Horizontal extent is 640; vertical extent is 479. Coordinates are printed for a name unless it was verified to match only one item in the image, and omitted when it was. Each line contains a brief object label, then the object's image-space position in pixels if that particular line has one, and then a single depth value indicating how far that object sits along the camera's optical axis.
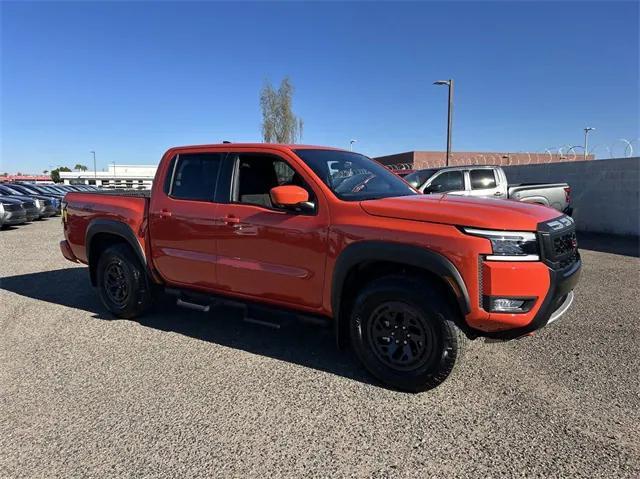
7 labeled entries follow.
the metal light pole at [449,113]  23.67
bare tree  53.25
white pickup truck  10.77
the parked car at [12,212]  16.06
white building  93.81
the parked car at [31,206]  17.61
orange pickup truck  3.37
